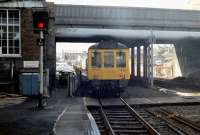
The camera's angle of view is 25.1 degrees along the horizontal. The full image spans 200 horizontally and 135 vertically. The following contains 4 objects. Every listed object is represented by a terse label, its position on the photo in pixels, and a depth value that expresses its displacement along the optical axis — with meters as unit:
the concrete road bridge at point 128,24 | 34.28
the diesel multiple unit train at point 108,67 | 23.22
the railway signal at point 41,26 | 15.03
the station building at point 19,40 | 21.72
